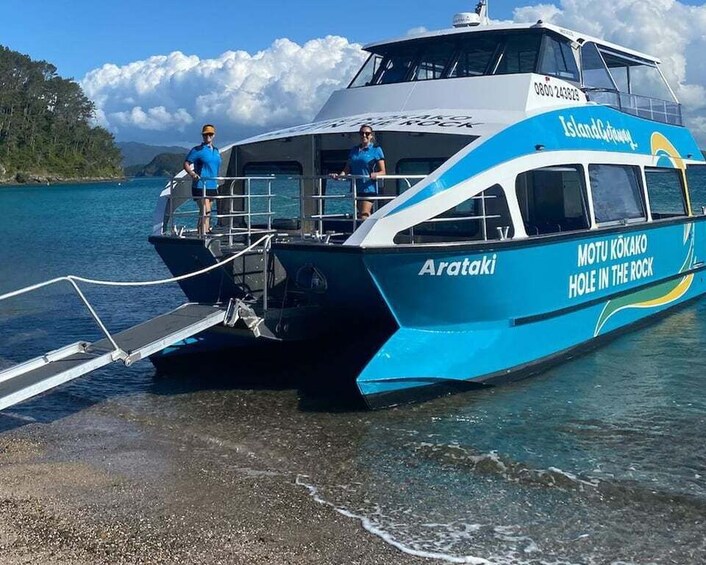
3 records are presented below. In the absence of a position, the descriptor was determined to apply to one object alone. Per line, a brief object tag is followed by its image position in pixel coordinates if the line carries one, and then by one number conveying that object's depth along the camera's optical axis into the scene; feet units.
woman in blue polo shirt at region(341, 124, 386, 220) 26.53
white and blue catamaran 23.95
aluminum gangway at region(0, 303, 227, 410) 20.71
